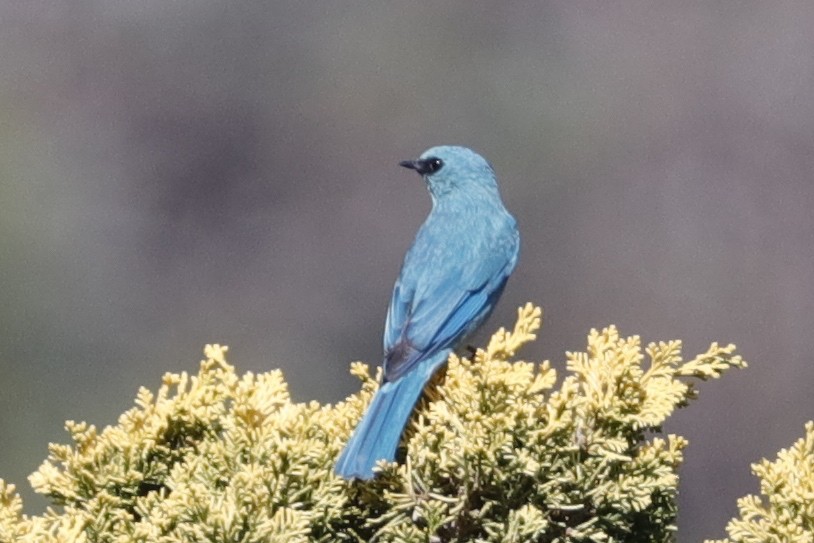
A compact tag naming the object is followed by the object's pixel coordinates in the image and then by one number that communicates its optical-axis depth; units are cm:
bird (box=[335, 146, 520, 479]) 655
